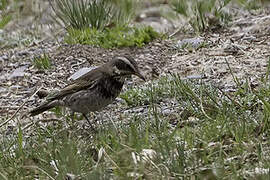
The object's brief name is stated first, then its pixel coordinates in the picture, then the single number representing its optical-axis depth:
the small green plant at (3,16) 17.67
